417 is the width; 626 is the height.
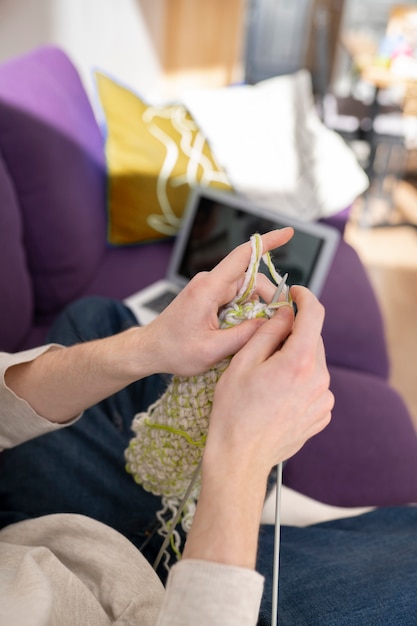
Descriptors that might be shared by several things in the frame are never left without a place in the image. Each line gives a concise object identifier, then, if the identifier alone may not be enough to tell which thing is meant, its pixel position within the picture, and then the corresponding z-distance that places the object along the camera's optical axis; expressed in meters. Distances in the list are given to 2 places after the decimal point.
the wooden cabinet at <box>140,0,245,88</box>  3.36
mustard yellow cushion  1.50
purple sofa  0.99
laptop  1.19
